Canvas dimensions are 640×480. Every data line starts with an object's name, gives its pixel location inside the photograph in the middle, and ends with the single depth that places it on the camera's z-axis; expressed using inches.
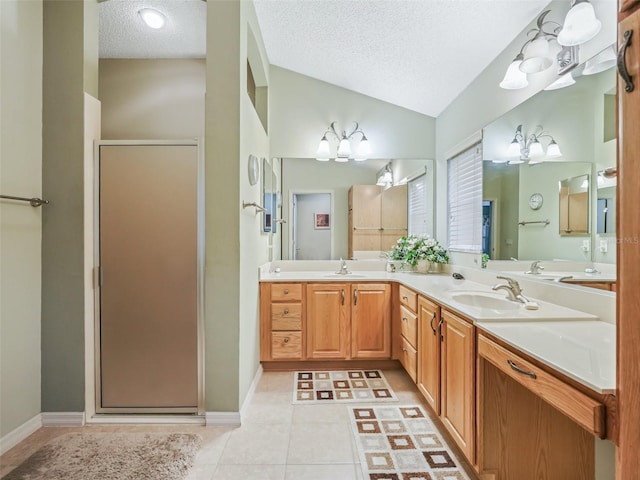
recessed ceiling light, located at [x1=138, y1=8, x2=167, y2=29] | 92.6
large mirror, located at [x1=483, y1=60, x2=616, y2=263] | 55.6
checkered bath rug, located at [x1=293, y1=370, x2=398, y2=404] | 92.7
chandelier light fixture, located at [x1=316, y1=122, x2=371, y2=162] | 129.1
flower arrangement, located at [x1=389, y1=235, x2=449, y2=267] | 122.0
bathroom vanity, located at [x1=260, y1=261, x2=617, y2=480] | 41.4
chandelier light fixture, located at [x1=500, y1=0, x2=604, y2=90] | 56.2
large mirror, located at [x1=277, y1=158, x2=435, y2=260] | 132.8
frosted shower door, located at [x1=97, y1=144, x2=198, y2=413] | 82.2
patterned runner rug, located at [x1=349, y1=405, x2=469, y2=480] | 63.4
